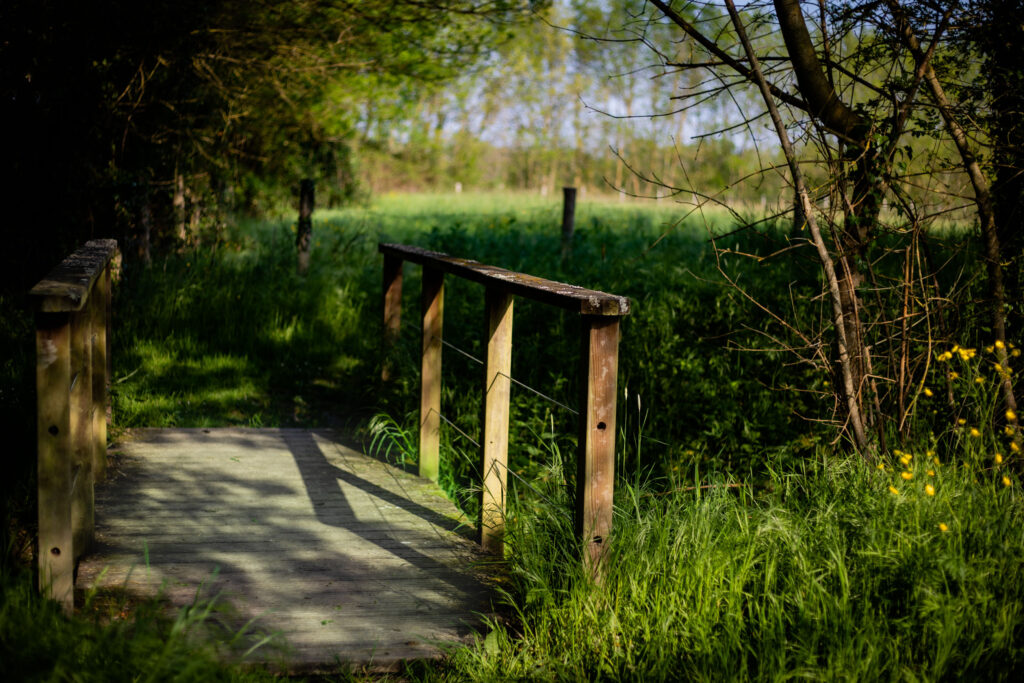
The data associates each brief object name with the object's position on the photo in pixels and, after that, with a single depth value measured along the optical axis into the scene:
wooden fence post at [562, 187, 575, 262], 10.08
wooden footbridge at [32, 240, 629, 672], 2.91
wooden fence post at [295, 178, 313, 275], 9.28
